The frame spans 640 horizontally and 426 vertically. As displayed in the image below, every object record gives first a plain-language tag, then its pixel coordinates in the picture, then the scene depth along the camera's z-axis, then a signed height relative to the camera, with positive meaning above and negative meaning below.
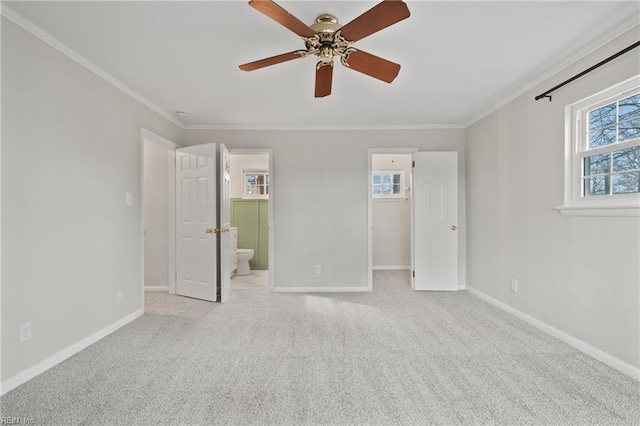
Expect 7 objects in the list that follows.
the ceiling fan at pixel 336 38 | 1.50 +0.99
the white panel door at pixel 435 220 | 4.32 -0.17
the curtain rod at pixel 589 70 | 1.96 +1.03
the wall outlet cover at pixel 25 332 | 1.98 -0.81
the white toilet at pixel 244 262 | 5.42 -0.96
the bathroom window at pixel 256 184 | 5.94 +0.49
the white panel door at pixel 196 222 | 3.81 -0.16
